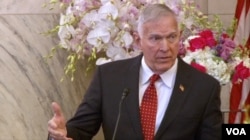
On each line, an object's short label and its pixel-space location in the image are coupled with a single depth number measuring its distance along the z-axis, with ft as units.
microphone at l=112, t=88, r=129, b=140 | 14.70
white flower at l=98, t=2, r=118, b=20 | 19.66
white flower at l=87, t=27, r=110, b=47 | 19.93
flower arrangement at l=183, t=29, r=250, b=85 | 18.75
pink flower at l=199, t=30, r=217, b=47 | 19.31
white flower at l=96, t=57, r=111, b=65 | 20.73
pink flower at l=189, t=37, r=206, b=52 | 19.21
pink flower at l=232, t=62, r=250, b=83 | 19.11
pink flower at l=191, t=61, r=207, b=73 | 18.59
